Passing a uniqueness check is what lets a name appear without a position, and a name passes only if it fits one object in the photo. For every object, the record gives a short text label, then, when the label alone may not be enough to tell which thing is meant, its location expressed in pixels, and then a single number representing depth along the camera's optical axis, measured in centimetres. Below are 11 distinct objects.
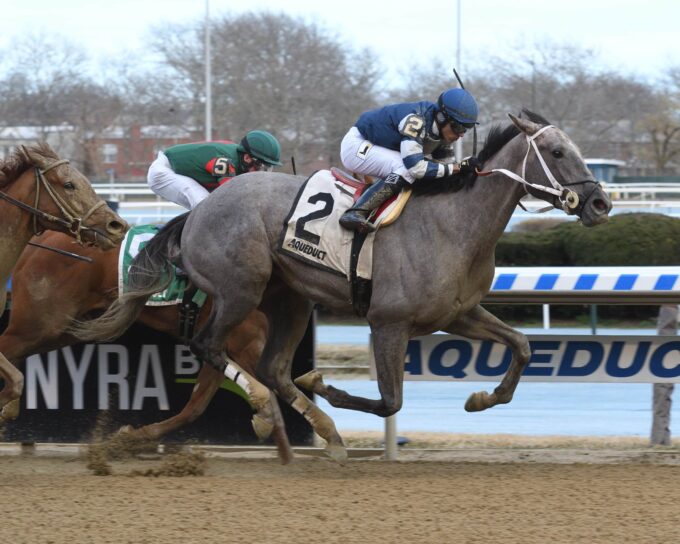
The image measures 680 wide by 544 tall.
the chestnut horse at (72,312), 1329
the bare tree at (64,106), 7550
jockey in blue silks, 1177
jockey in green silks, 1377
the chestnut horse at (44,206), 1209
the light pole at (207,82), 5391
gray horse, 1161
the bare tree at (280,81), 7131
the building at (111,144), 7481
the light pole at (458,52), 5164
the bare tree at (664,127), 7487
